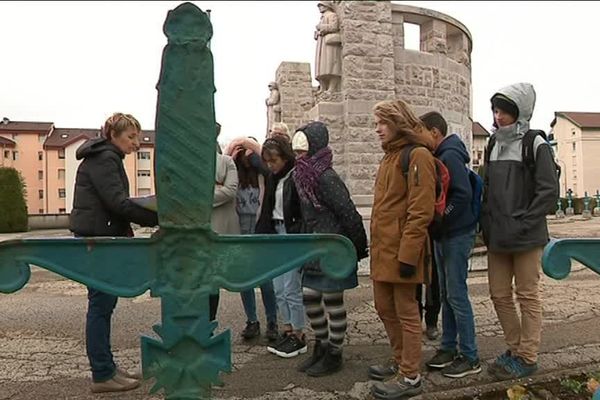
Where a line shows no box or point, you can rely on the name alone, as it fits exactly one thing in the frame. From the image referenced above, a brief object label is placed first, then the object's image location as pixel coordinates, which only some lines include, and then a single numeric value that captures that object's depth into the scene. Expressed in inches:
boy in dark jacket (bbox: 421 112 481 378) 138.9
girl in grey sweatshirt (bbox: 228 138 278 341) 181.0
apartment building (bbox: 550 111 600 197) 1968.5
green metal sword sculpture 63.0
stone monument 355.3
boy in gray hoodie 129.0
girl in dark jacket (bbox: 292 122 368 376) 142.6
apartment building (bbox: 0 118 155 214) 2229.3
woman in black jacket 128.1
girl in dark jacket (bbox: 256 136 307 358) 159.5
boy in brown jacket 117.6
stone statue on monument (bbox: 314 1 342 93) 356.8
